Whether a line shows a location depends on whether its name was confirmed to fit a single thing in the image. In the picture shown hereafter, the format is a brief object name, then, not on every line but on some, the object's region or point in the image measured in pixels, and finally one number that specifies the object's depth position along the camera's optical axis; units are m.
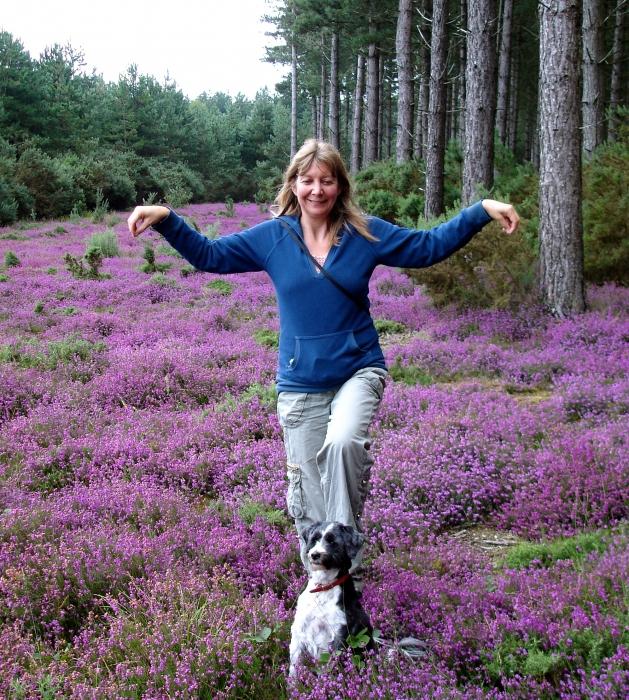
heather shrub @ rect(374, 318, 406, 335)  11.37
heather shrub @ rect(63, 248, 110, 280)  16.89
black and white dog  3.19
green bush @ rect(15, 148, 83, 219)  32.47
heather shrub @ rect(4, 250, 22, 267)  18.58
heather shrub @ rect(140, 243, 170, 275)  18.11
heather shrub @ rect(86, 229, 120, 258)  21.39
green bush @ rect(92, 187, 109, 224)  31.41
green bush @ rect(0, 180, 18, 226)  28.73
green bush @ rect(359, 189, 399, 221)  21.39
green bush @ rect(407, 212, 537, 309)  10.77
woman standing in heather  3.69
